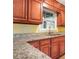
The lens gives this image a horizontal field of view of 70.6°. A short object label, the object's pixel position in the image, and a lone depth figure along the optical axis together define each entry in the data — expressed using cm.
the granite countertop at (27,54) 46
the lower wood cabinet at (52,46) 117
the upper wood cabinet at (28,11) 104
